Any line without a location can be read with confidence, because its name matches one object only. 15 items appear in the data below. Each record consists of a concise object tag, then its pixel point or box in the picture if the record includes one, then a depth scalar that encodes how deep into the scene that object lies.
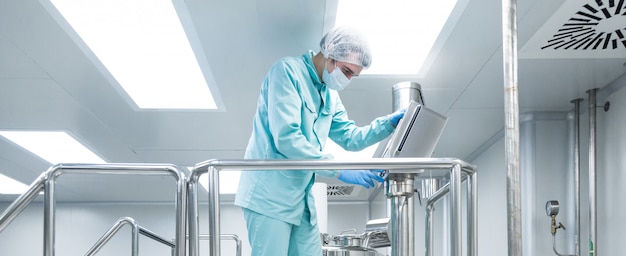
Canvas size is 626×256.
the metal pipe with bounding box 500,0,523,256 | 1.81
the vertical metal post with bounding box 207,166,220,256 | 1.68
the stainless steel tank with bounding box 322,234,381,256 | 2.73
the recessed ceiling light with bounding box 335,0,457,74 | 2.83
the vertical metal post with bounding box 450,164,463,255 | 1.71
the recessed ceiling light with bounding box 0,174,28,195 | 6.46
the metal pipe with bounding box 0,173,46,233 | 1.83
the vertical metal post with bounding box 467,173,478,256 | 1.71
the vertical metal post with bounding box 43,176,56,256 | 1.79
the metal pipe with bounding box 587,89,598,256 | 3.63
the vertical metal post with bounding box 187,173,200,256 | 1.67
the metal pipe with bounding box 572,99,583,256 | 3.88
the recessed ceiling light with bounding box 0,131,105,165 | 4.98
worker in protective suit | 2.16
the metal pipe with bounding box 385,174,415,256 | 2.04
